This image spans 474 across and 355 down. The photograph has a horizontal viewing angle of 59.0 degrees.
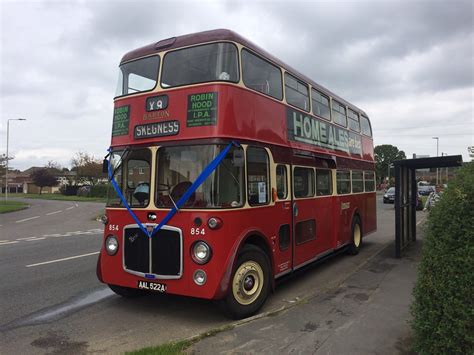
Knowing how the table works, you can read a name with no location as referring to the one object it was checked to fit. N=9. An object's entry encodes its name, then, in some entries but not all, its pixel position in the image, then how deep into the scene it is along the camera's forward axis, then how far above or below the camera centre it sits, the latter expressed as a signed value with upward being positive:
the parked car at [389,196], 38.82 -0.82
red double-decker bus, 5.36 +0.22
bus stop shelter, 10.40 -0.12
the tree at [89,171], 69.00 +3.29
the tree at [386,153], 109.81 +9.22
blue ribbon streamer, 5.36 +0.07
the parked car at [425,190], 49.42 -0.38
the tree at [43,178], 81.17 +2.61
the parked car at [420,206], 28.95 -1.36
